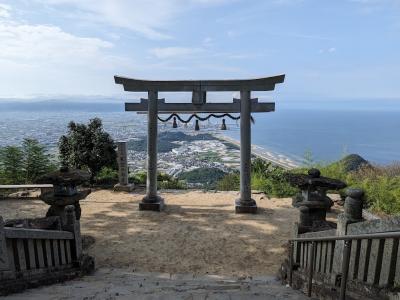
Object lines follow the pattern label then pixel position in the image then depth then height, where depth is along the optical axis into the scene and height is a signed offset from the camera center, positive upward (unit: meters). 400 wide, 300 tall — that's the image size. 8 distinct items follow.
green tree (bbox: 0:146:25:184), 15.41 -3.05
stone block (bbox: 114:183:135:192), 13.75 -3.56
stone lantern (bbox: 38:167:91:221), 7.81 -2.10
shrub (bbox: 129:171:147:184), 15.68 -3.71
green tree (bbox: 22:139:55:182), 15.67 -2.95
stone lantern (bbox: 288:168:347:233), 6.82 -1.82
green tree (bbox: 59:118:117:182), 14.77 -2.22
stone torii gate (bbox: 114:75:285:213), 11.04 -0.44
